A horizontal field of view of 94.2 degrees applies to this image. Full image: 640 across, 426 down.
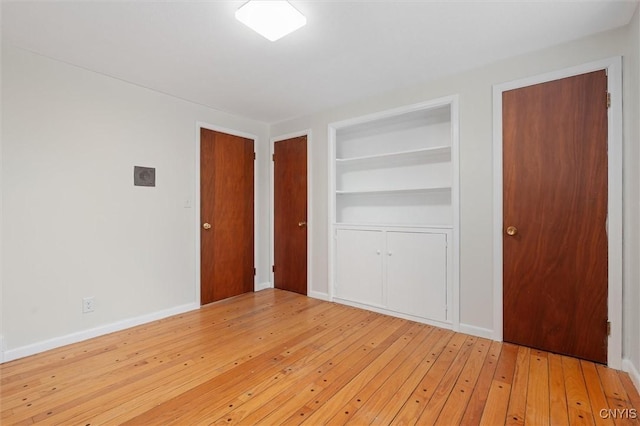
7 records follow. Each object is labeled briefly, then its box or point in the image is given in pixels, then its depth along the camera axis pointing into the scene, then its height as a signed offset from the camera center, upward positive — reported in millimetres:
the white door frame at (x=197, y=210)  3486 +33
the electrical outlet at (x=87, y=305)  2638 -824
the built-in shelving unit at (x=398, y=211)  2906 +26
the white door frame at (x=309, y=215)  3912 -26
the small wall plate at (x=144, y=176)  2986 +378
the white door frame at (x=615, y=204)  2080 +68
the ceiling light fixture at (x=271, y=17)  1773 +1217
